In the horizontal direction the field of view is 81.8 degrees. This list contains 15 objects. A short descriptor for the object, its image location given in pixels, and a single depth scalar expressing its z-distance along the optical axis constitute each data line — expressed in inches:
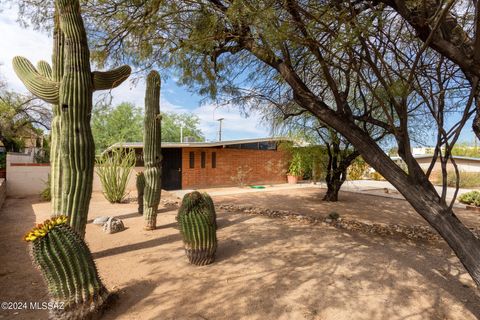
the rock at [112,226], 224.4
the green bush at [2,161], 473.4
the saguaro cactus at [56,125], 163.1
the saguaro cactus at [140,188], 294.6
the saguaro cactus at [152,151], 236.1
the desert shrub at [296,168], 711.7
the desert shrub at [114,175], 368.5
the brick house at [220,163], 576.2
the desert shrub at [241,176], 644.1
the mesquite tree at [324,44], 105.0
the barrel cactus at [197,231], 155.6
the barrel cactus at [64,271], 100.1
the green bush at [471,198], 401.2
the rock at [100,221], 248.0
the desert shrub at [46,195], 366.0
